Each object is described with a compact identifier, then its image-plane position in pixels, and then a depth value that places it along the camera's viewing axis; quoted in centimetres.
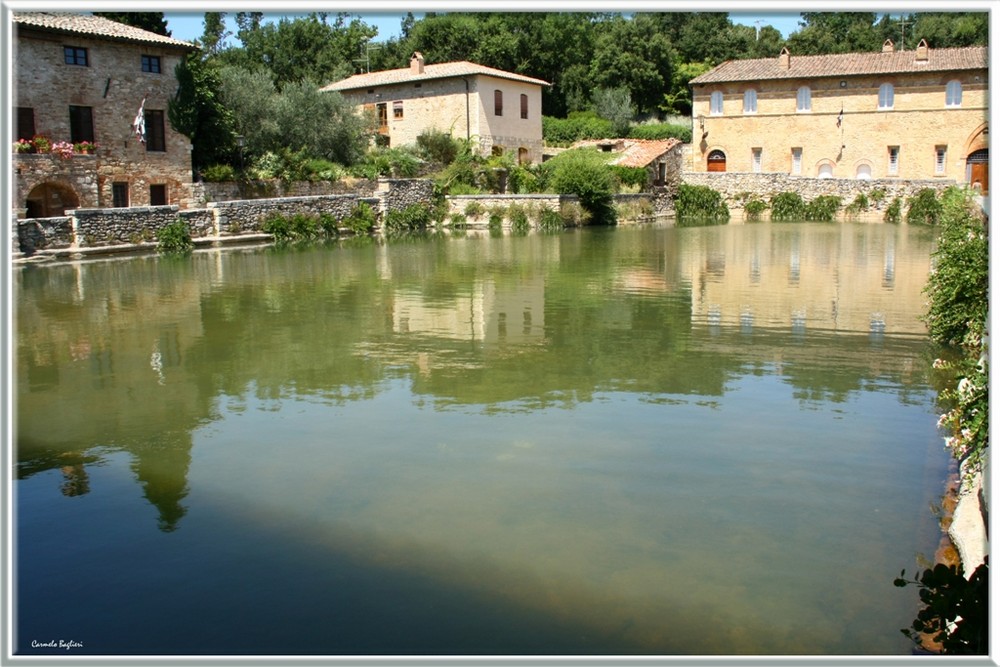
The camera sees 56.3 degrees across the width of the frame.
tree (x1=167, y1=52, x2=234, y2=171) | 3127
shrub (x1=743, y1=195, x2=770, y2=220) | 4153
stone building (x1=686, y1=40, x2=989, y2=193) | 4184
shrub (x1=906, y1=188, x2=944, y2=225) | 3603
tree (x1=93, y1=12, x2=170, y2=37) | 3484
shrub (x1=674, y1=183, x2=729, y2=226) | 4169
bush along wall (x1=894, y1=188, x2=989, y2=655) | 373
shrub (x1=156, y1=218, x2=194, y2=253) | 2567
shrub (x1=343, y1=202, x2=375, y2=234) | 3164
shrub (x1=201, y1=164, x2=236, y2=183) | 3173
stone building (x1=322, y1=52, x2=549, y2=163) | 4297
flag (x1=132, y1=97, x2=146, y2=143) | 3002
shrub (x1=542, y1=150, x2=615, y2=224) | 3559
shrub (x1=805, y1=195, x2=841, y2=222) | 3925
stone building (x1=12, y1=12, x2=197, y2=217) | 2791
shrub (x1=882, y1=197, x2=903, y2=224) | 3759
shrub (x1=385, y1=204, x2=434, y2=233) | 3316
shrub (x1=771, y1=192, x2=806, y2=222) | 4009
